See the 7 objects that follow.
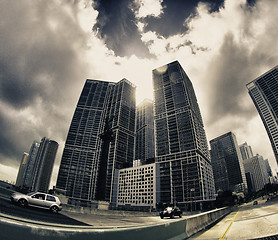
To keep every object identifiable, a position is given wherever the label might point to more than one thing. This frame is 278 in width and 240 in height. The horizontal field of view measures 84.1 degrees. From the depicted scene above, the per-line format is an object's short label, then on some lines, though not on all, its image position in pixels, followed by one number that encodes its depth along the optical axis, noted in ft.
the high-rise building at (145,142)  588.50
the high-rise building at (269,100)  510.58
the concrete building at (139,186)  387.75
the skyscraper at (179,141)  363.35
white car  40.77
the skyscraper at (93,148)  513.04
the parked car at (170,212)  73.55
